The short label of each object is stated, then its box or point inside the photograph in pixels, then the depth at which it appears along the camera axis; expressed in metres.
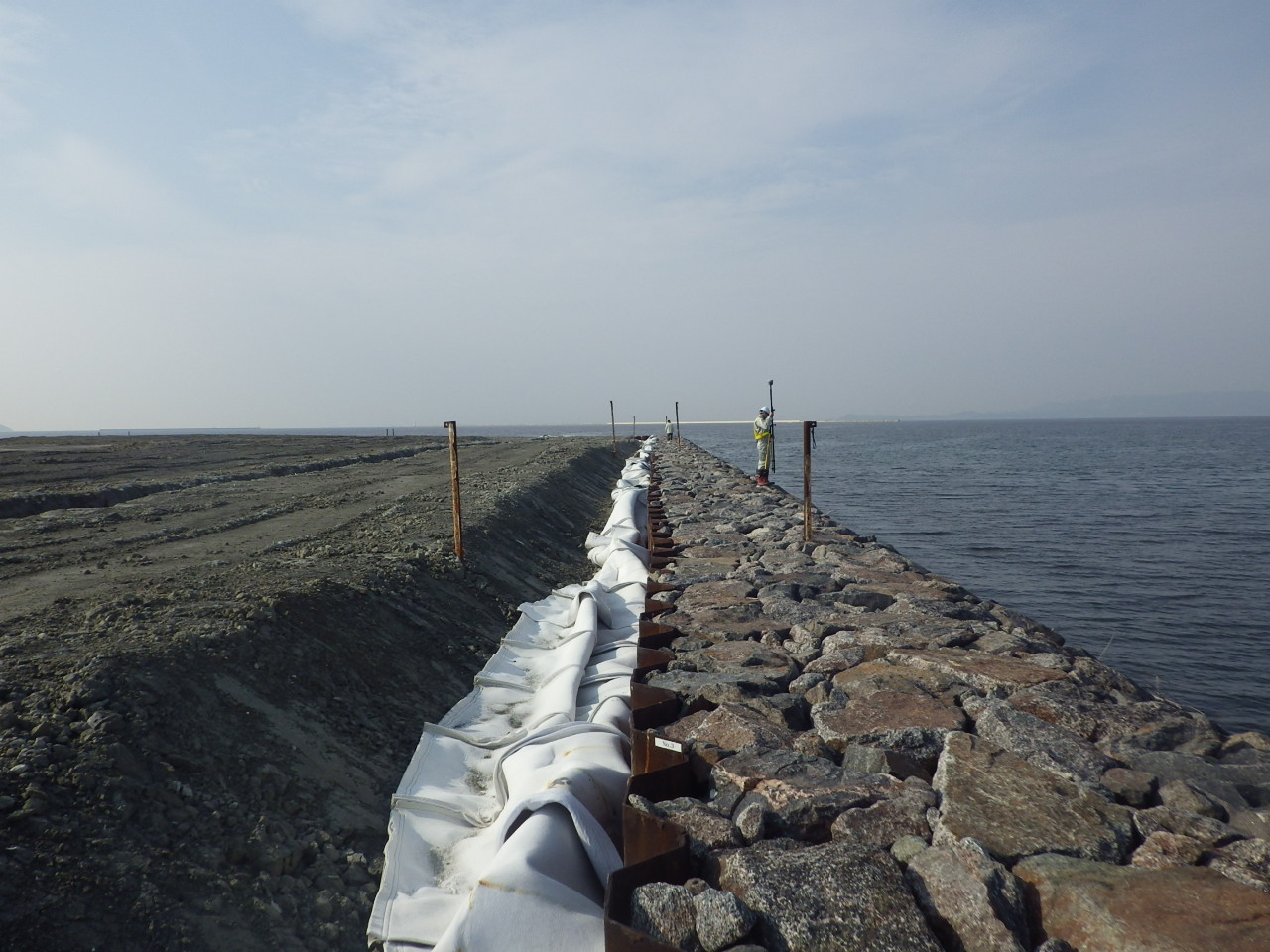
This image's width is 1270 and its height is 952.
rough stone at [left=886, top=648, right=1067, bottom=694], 3.81
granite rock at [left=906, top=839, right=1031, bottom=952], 2.15
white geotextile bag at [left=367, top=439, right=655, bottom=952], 2.54
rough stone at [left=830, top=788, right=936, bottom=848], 2.66
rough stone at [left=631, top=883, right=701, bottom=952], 2.29
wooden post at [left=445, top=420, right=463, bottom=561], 7.63
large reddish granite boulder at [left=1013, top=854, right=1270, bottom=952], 2.02
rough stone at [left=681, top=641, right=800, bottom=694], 4.22
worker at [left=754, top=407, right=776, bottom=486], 16.52
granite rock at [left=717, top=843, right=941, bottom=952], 2.20
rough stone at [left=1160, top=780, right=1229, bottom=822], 2.67
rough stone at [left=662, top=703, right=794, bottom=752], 3.39
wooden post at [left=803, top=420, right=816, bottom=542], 7.98
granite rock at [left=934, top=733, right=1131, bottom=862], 2.52
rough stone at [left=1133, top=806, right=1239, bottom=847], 2.49
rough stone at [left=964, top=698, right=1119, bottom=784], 3.01
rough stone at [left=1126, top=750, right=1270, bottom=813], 2.81
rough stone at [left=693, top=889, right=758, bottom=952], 2.21
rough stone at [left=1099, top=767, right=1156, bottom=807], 2.81
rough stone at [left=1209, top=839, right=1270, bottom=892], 2.28
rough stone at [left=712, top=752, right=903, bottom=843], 2.78
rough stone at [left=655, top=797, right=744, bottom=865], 2.72
